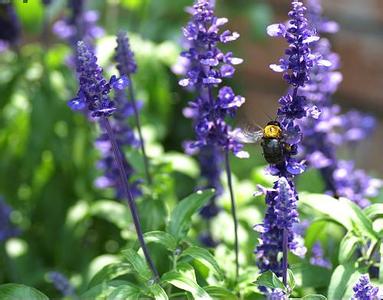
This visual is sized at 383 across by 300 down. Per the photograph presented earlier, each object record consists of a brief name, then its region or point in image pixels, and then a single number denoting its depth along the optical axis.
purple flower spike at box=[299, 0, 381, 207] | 0.95
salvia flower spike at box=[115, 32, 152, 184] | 0.88
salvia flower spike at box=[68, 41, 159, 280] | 0.78
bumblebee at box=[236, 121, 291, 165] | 0.80
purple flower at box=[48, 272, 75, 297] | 0.92
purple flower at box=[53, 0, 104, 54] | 1.05
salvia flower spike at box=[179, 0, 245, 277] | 0.83
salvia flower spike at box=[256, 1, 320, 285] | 0.79
